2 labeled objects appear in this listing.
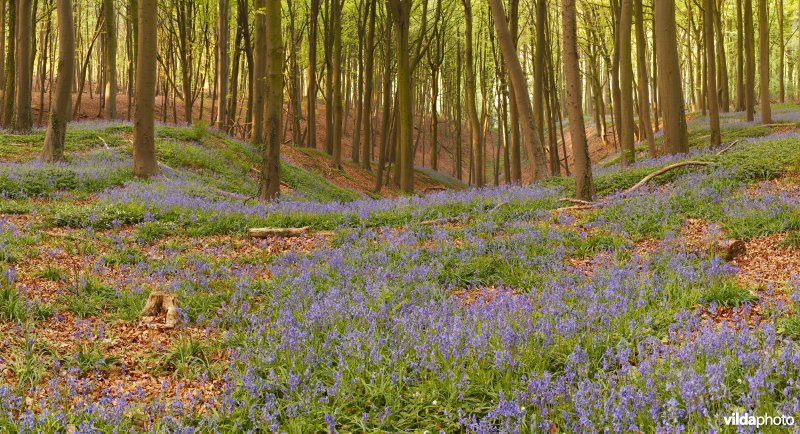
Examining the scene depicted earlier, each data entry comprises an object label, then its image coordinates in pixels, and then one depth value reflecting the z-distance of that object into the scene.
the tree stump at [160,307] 5.59
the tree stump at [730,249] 7.15
